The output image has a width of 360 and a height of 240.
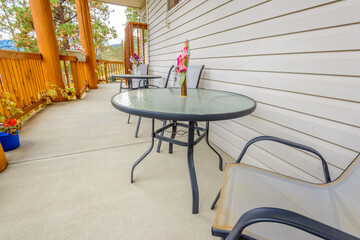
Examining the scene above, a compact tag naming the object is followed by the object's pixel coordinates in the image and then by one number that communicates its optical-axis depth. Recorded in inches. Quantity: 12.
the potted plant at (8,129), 67.7
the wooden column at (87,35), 214.7
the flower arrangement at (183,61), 49.2
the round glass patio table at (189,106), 33.4
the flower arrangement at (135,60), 123.1
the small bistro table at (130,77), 105.0
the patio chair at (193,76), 76.9
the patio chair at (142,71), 154.2
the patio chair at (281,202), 17.5
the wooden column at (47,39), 131.9
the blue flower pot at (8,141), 71.5
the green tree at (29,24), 217.7
